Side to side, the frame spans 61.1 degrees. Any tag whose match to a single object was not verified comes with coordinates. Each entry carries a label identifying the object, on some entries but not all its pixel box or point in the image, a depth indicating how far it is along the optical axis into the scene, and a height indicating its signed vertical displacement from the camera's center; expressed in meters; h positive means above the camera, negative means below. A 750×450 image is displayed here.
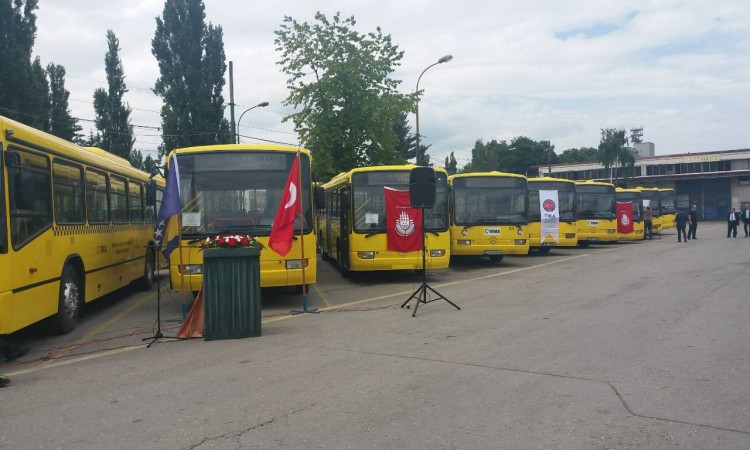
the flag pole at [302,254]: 11.26 -0.74
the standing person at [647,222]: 33.84 -0.96
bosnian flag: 8.98 +0.18
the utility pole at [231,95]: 30.40 +5.81
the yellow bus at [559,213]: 23.83 -0.23
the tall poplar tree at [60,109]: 40.88 +7.57
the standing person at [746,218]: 33.09 -0.87
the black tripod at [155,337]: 8.60 -1.69
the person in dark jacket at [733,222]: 32.94 -1.05
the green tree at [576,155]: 114.75 +9.40
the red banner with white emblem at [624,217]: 30.27 -0.60
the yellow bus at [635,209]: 31.27 -0.24
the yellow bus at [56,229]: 7.62 -0.14
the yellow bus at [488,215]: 19.20 -0.20
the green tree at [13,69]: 32.22 +7.77
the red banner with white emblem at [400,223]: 15.34 -0.31
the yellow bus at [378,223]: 15.45 -0.31
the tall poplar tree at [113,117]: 45.41 +7.30
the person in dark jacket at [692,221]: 32.38 -0.93
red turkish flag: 10.30 -0.11
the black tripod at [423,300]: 10.47 -1.61
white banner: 22.88 -0.23
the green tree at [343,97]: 23.70 +4.33
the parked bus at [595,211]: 28.16 -0.24
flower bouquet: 8.99 -0.39
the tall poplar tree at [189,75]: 39.16 +8.76
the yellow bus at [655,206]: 37.16 -0.13
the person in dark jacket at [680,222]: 31.22 -0.93
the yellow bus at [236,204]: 11.20 +0.20
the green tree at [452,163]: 82.53 +6.20
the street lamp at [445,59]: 29.44 +7.00
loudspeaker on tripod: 11.06 +0.39
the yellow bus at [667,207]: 39.65 -0.22
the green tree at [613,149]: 70.56 +6.22
